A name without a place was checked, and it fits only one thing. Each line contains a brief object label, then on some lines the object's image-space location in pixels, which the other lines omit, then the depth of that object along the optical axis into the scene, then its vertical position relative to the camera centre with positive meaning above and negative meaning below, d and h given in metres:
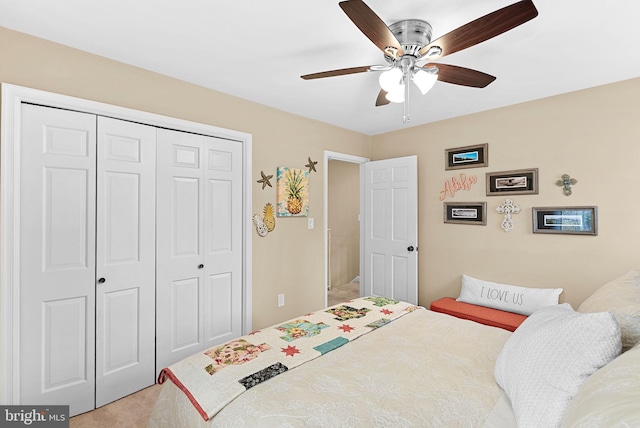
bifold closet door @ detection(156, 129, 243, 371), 2.58 -0.22
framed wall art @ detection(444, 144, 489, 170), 3.35 +0.65
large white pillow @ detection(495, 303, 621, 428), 0.98 -0.49
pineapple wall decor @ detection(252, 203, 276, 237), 3.18 -0.03
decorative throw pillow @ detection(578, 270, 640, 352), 1.18 -0.38
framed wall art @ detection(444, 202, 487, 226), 3.37 +0.05
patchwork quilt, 1.34 -0.69
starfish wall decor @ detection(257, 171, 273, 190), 3.21 +0.38
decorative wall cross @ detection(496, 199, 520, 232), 3.16 +0.06
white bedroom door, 3.79 -0.13
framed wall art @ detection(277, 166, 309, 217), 3.37 +0.28
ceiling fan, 1.33 +0.85
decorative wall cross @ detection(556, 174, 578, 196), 2.83 +0.30
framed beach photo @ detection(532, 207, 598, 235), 2.73 -0.03
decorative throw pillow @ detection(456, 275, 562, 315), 2.87 -0.75
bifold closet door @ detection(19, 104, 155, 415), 1.99 -0.27
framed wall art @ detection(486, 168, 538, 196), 3.04 +0.34
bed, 0.97 -0.70
